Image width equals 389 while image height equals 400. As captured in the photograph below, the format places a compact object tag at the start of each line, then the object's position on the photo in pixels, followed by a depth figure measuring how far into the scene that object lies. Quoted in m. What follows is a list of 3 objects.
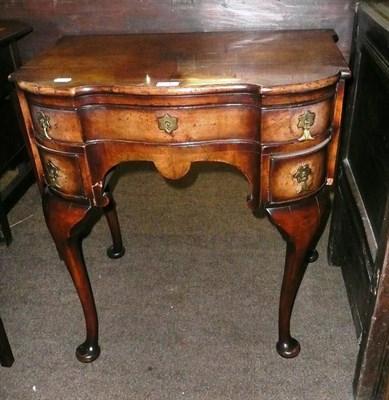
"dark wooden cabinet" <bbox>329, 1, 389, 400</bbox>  1.08
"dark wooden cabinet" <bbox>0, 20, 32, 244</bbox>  1.60
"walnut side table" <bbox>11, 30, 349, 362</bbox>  1.01
